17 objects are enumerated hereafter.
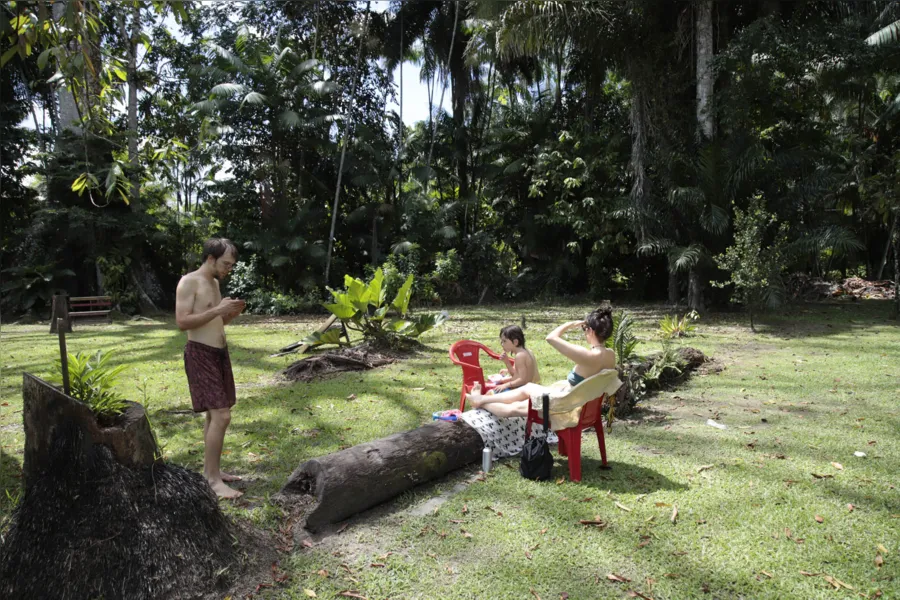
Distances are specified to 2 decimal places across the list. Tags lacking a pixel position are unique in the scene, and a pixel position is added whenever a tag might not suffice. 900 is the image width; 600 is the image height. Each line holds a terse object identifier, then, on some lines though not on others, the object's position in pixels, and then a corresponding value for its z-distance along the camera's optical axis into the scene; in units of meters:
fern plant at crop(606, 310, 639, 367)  6.79
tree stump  2.66
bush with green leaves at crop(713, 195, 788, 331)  11.99
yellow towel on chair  4.30
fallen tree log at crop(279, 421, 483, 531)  3.65
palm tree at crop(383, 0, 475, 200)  22.94
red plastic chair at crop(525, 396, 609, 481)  4.37
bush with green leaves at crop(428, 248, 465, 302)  20.69
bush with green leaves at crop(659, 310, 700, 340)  9.30
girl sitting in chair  5.09
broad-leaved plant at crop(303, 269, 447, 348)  9.11
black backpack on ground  4.37
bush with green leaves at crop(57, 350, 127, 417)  2.88
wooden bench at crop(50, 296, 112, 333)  16.27
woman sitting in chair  4.39
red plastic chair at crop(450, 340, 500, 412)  5.59
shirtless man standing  4.02
